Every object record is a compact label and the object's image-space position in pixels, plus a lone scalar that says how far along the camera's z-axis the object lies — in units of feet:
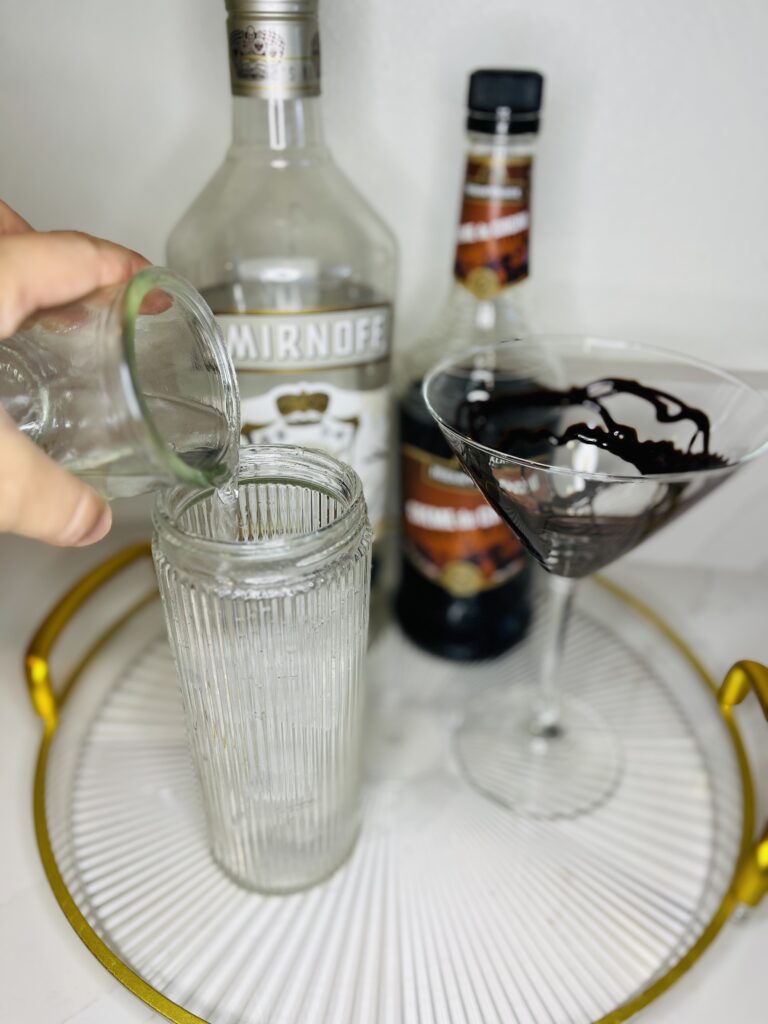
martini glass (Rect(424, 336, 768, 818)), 1.34
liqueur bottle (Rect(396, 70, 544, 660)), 1.49
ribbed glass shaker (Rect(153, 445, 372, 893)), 1.15
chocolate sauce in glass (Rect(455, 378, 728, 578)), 1.31
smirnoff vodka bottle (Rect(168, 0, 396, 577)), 1.56
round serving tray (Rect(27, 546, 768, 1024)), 1.25
